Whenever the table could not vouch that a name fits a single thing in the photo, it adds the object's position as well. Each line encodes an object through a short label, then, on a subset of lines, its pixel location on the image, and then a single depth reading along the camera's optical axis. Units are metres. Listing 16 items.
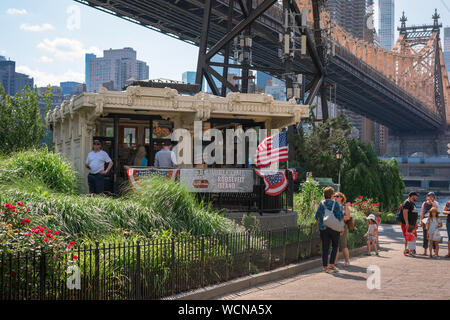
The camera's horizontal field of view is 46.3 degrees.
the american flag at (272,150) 16.16
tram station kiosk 15.27
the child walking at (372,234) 14.81
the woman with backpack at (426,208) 14.64
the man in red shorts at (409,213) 14.69
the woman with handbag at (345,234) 12.39
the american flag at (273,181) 14.43
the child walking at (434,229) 14.38
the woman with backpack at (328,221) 11.09
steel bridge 32.11
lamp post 31.72
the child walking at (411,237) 14.84
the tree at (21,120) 28.67
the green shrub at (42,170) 12.19
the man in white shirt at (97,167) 14.24
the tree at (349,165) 34.12
